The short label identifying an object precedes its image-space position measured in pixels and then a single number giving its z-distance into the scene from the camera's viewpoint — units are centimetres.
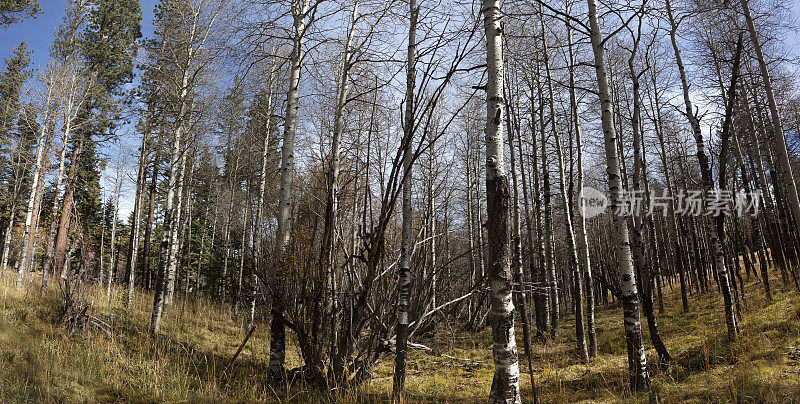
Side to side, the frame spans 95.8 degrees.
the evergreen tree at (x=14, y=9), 1294
